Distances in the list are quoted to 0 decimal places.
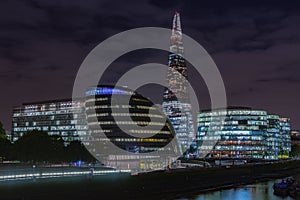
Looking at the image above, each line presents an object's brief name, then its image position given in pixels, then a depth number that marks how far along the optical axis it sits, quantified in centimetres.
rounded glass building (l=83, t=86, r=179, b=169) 14323
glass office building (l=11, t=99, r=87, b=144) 18338
